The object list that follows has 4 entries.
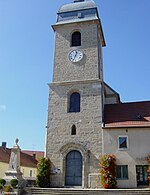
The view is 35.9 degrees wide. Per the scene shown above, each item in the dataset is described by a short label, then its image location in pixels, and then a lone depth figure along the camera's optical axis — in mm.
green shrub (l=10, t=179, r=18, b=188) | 15109
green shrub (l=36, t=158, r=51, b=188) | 17266
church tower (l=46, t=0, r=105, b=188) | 17766
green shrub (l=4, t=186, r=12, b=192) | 14494
